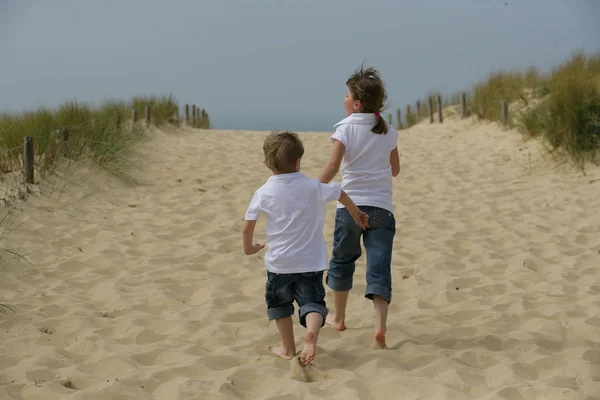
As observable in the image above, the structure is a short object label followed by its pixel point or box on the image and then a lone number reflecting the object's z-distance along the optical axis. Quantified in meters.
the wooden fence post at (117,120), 12.11
